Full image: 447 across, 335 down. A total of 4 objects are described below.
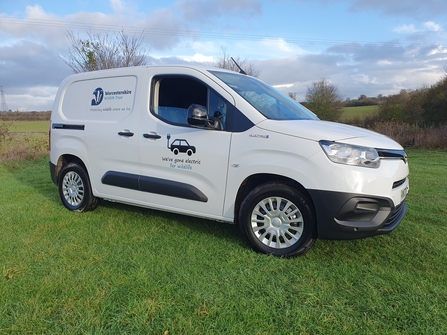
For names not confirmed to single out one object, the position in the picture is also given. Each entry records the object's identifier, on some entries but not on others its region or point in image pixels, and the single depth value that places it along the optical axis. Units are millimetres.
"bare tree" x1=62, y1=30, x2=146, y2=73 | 15922
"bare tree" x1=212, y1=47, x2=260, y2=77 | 22453
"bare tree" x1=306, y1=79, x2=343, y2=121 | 31094
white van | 3238
